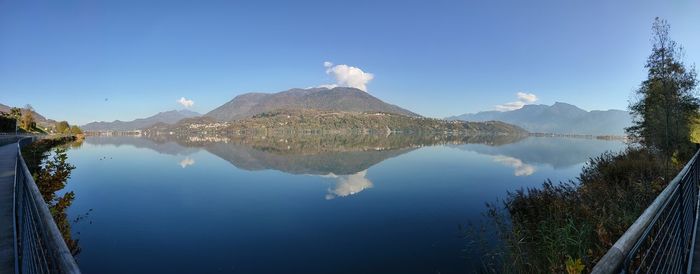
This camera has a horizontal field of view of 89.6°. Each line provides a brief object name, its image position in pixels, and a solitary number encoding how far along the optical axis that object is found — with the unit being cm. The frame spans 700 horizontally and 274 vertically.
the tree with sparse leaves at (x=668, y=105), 2212
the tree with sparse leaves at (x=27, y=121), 10098
